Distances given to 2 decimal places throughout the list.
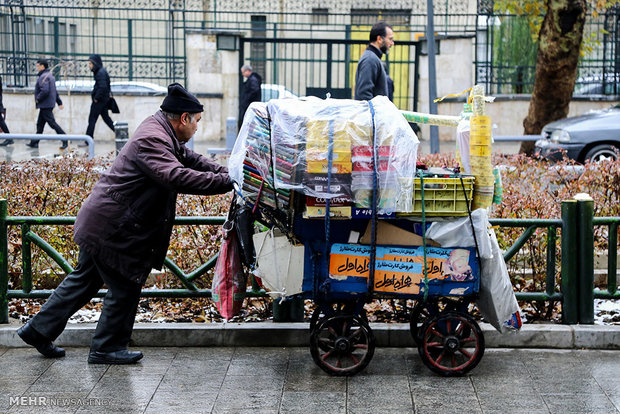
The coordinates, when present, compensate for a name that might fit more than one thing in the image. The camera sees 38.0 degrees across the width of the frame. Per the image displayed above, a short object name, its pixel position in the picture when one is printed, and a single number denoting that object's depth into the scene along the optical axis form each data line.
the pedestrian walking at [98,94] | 18.64
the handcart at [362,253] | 5.25
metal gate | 18.72
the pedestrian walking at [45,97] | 18.34
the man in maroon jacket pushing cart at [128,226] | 5.48
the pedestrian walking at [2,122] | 18.35
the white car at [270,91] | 19.77
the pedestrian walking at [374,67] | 8.57
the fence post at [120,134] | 15.51
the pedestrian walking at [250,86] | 18.09
